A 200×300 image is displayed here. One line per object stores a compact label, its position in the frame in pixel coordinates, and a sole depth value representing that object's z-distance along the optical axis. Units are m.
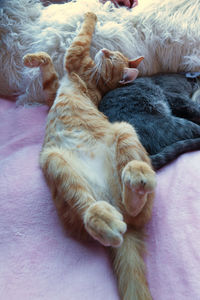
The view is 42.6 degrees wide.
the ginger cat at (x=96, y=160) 0.59
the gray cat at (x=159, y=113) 0.90
